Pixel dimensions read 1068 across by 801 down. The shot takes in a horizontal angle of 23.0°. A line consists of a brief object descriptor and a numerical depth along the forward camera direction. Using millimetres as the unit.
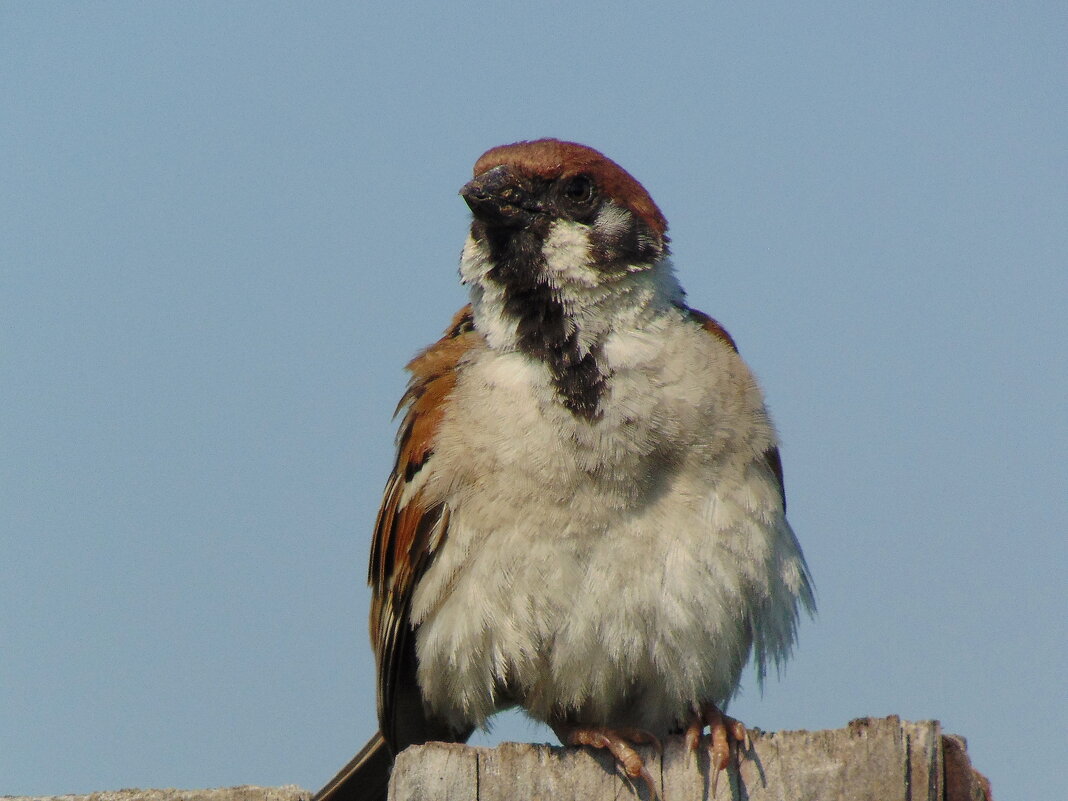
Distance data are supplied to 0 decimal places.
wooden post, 6496
